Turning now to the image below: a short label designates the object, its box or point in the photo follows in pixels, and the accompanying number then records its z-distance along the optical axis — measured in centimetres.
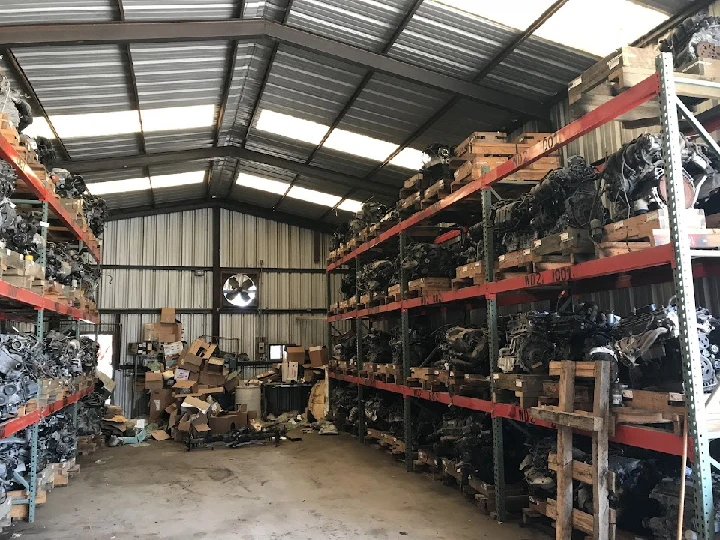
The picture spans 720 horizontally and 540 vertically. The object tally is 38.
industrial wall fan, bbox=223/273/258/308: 1636
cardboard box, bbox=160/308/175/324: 1548
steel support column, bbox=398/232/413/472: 855
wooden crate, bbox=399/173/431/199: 826
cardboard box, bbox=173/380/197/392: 1332
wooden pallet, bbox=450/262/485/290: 650
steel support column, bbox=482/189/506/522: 597
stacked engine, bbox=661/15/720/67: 424
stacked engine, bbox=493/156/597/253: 501
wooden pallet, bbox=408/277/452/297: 791
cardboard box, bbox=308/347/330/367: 1518
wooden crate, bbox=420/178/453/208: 738
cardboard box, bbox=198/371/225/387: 1419
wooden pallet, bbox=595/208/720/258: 376
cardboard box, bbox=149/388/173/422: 1359
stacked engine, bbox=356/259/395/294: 1004
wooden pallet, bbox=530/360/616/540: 406
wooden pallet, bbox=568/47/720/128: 400
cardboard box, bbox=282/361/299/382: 1497
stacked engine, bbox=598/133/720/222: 420
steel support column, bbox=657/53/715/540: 328
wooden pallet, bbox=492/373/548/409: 524
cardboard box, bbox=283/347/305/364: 1538
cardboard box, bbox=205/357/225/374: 1419
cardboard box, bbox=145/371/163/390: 1373
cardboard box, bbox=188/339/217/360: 1436
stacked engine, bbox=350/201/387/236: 1094
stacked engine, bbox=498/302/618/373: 515
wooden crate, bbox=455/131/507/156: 684
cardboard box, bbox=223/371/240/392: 1463
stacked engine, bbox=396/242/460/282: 811
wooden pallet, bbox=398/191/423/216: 829
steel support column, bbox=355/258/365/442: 1097
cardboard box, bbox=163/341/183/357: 1471
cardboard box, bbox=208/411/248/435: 1152
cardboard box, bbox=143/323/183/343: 1521
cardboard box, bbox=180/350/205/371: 1396
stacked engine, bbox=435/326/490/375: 672
